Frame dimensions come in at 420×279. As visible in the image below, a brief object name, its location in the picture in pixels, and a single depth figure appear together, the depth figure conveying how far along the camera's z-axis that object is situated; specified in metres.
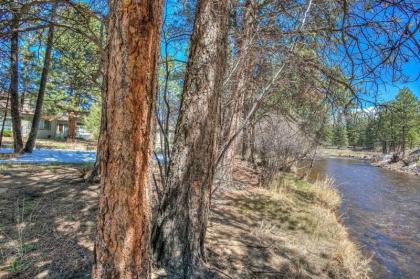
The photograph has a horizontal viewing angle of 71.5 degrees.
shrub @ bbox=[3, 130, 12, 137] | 21.62
